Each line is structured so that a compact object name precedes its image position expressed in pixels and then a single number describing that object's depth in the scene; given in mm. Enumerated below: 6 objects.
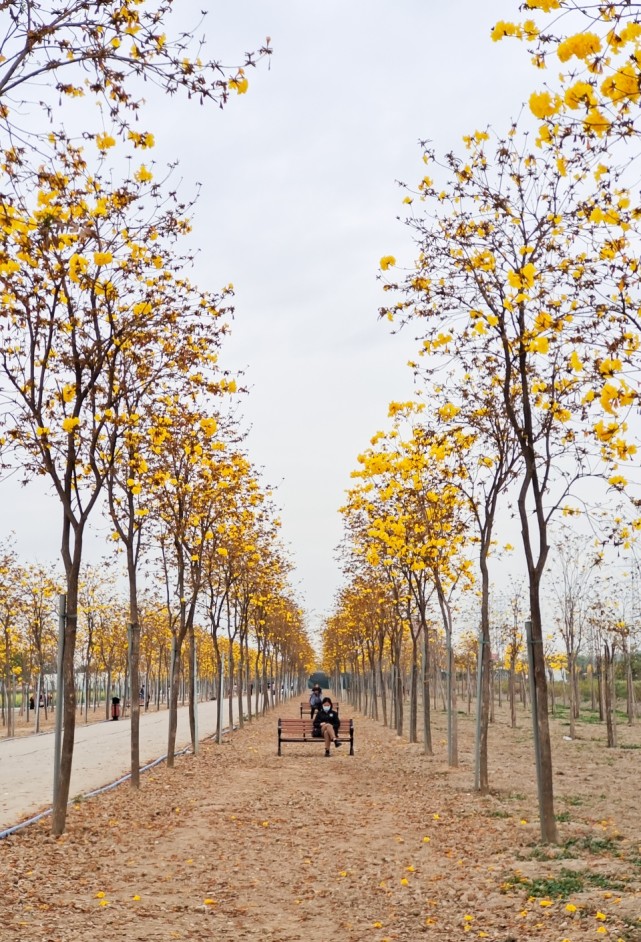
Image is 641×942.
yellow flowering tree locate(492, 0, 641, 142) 4496
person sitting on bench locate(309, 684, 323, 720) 23500
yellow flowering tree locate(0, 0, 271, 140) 4887
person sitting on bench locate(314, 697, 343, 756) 19828
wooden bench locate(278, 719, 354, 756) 20403
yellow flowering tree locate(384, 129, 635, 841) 8625
